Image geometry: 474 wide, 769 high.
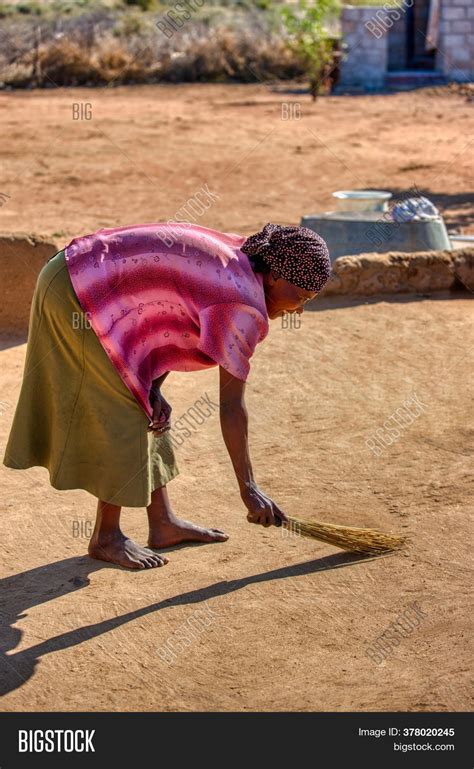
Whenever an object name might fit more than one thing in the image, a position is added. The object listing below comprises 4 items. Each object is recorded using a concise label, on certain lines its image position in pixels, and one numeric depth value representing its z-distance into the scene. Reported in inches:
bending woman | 260.2
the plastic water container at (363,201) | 595.2
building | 1290.5
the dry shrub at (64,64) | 1334.0
